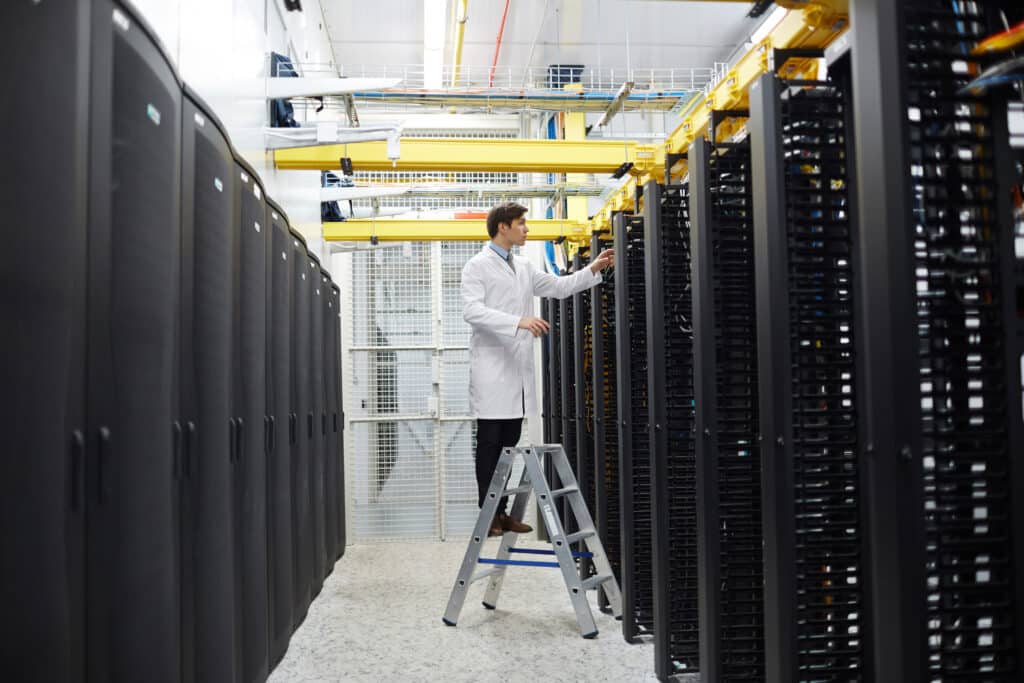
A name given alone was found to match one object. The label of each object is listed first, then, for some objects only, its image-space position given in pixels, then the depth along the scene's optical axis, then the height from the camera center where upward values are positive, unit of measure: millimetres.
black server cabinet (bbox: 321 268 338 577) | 4840 -359
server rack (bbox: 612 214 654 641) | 3352 -200
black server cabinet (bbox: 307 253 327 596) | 4223 -211
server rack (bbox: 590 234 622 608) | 3924 -230
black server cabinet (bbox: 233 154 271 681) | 2400 -133
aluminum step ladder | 3482 -715
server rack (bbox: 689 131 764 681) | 2301 -111
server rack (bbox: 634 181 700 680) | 2811 -152
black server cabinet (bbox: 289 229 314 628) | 3607 -218
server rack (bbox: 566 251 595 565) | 4477 -91
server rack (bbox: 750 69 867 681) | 1721 -17
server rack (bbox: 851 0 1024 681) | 1222 +35
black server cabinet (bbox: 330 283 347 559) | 5332 -274
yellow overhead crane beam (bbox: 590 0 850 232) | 1826 +800
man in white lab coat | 4402 +227
